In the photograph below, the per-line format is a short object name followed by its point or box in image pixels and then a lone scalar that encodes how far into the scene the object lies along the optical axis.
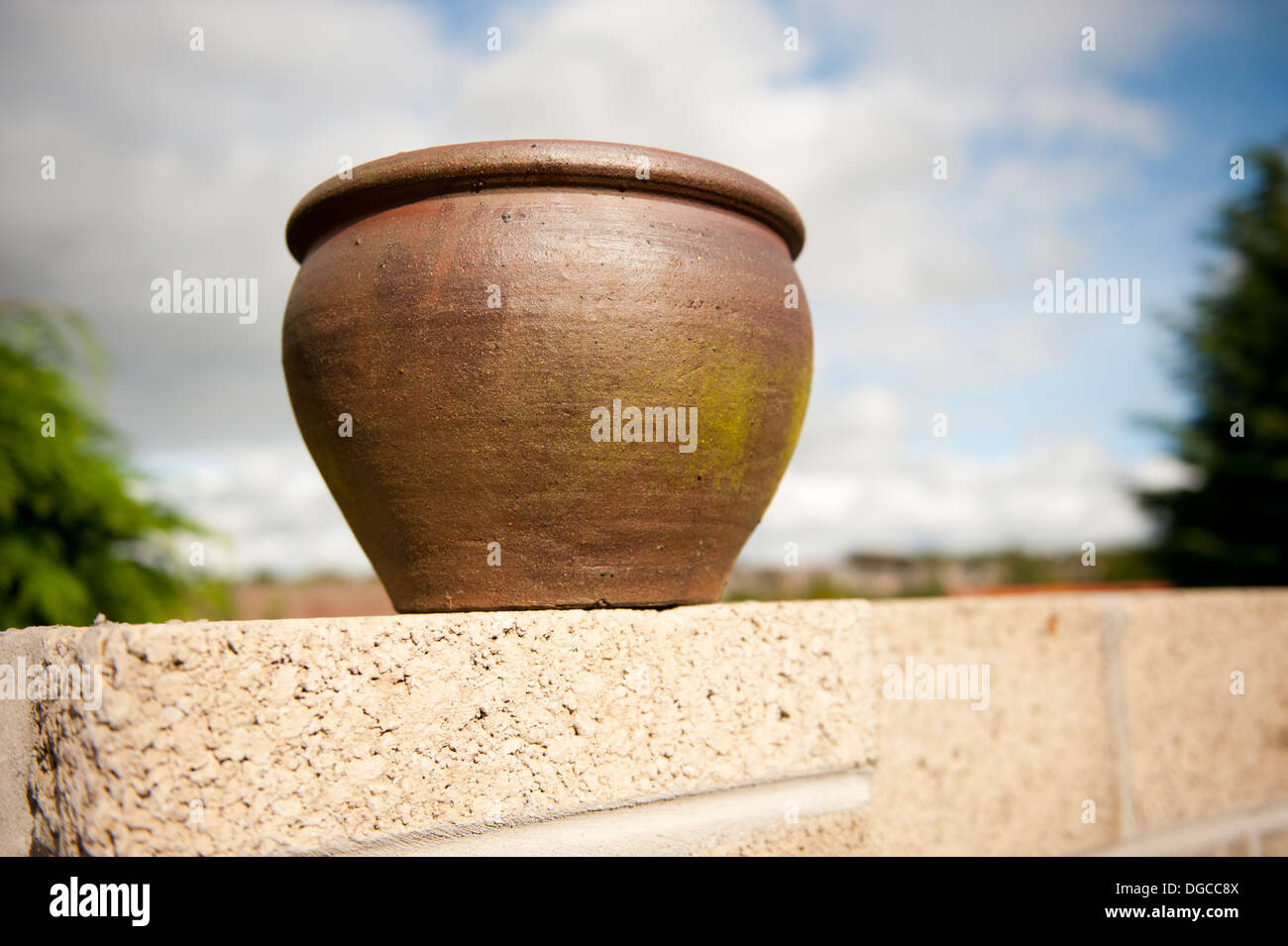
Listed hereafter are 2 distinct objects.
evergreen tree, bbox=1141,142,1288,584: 6.62
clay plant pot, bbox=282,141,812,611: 0.57
